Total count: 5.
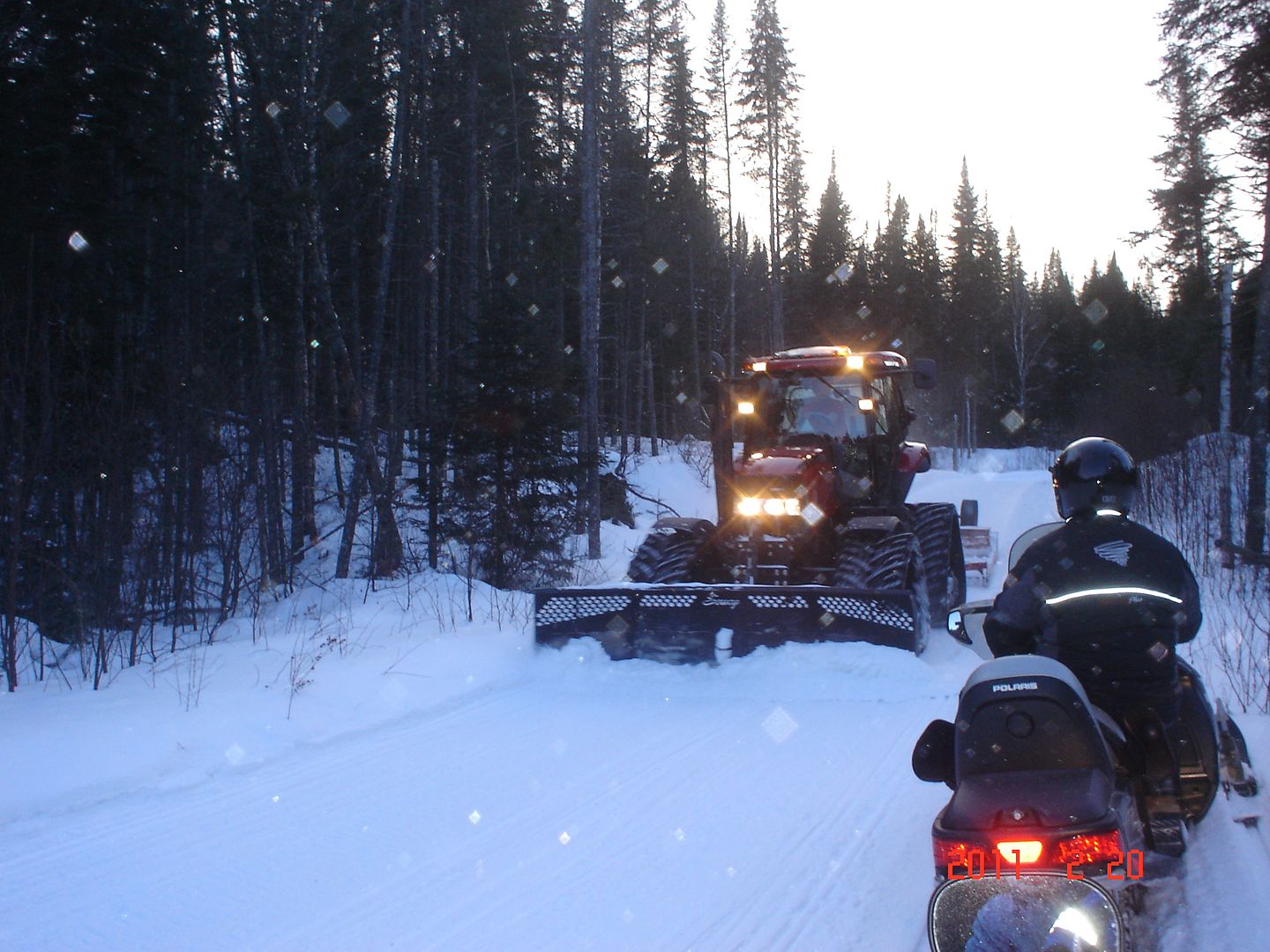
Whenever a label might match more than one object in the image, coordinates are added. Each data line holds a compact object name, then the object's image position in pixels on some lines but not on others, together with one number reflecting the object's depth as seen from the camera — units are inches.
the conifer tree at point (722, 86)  1346.0
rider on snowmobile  137.8
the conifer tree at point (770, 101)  1364.4
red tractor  314.7
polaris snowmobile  97.7
